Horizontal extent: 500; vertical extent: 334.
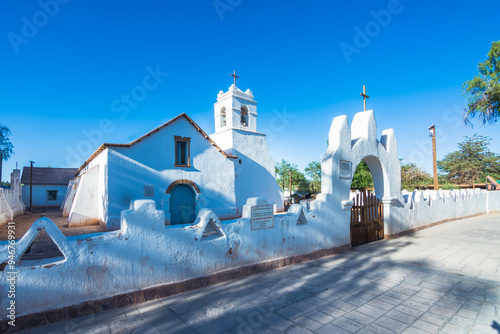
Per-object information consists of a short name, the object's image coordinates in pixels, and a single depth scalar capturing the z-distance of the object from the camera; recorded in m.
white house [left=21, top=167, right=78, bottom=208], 25.83
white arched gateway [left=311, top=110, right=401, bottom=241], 6.54
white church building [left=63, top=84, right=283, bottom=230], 11.05
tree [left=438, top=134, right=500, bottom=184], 34.03
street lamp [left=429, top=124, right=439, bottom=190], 17.90
